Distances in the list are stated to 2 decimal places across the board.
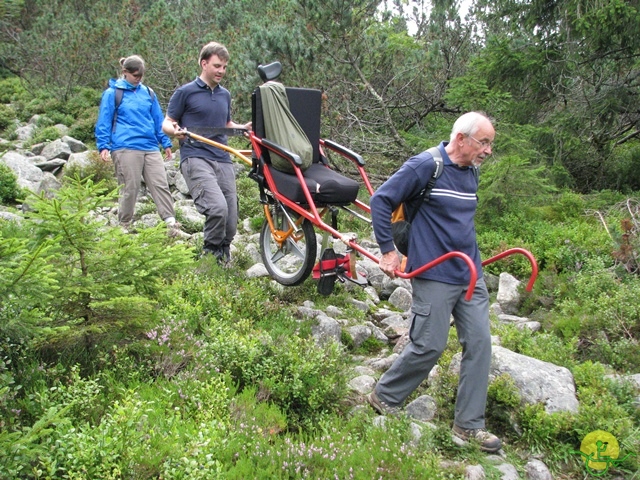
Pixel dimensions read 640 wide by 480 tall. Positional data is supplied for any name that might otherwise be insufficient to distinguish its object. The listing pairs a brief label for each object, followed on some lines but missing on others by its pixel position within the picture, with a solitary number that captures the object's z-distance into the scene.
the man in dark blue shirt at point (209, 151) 6.52
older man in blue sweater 4.16
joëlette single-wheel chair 5.79
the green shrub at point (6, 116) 18.77
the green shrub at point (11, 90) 21.95
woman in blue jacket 7.64
